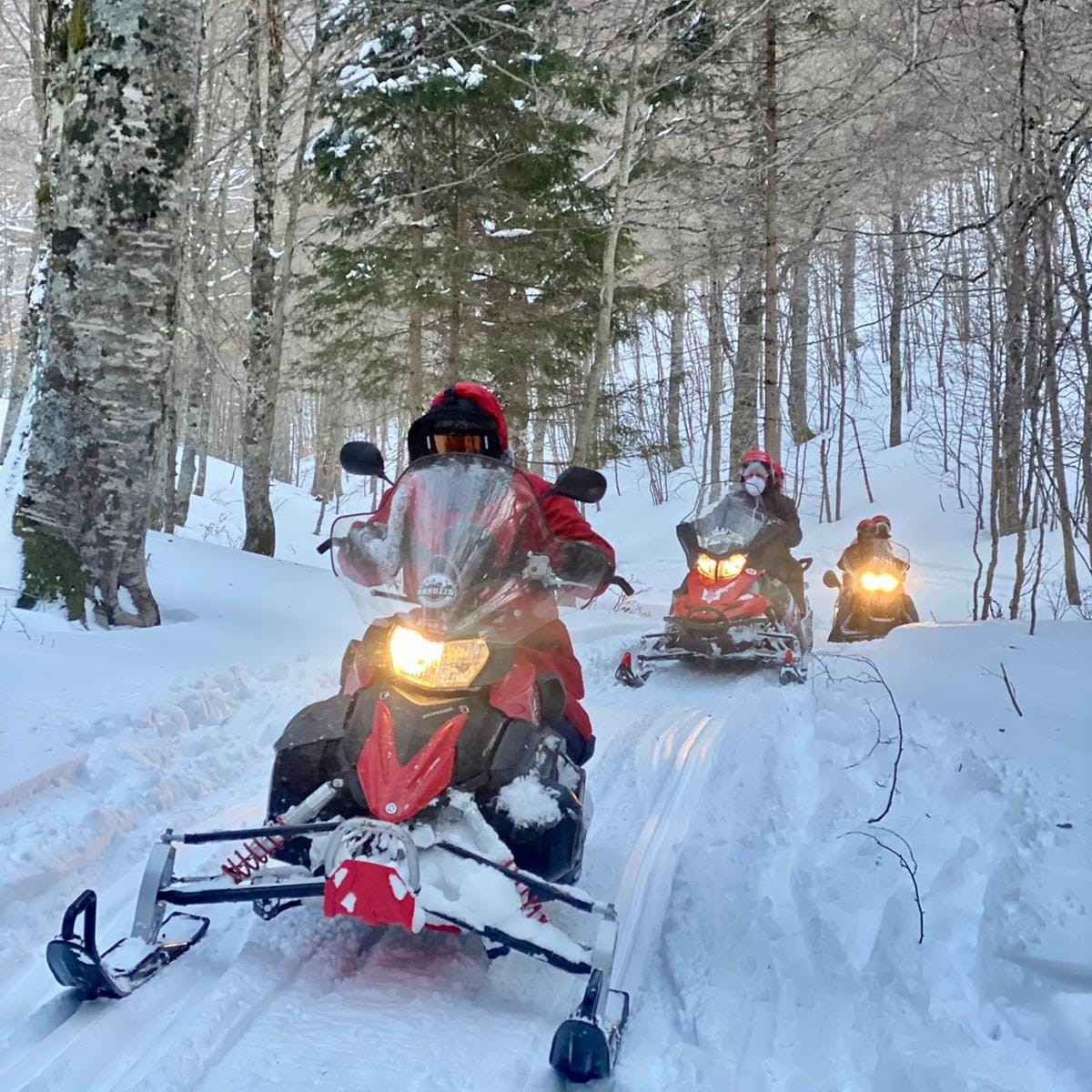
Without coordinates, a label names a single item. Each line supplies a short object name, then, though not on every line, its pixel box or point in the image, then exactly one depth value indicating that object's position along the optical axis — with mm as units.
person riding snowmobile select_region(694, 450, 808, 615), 8305
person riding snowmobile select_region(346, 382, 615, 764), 3625
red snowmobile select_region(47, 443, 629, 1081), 2631
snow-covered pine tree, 12492
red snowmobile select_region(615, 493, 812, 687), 7699
